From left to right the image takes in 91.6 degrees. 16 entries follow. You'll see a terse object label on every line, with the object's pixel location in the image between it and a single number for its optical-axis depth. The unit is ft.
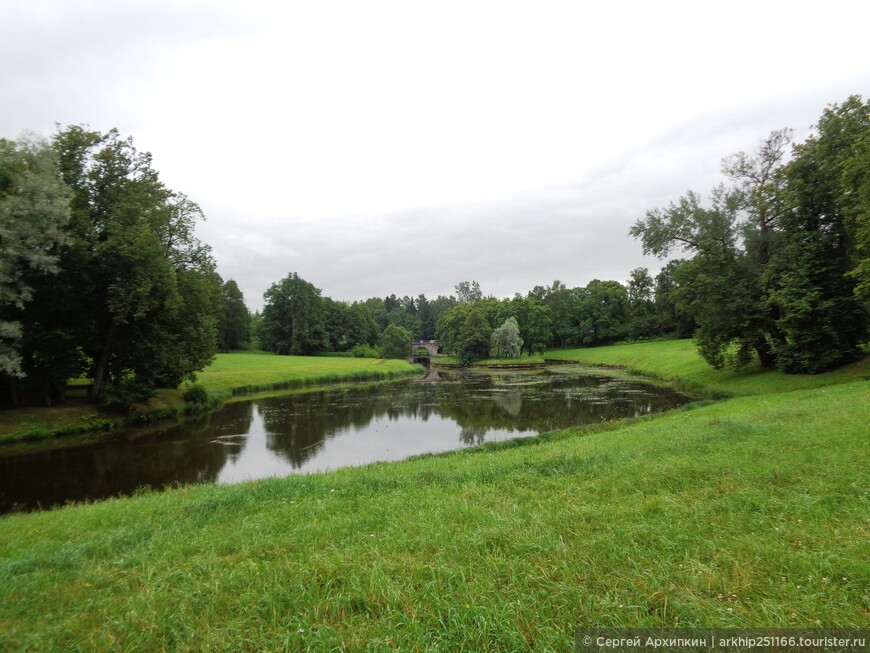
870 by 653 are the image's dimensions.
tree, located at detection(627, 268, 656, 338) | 268.62
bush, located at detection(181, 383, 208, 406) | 100.63
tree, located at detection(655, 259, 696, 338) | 239.50
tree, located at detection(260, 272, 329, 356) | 276.21
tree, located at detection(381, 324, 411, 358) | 296.10
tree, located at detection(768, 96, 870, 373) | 74.49
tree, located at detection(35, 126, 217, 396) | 76.95
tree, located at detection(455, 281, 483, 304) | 510.09
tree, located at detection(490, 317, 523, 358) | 249.34
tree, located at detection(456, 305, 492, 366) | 259.60
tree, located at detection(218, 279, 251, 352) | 262.88
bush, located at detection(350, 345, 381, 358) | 288.10
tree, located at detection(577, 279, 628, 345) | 285.23
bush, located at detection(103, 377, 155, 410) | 80.84
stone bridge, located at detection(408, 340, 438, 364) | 317.42
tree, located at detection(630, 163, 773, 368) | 89.61
